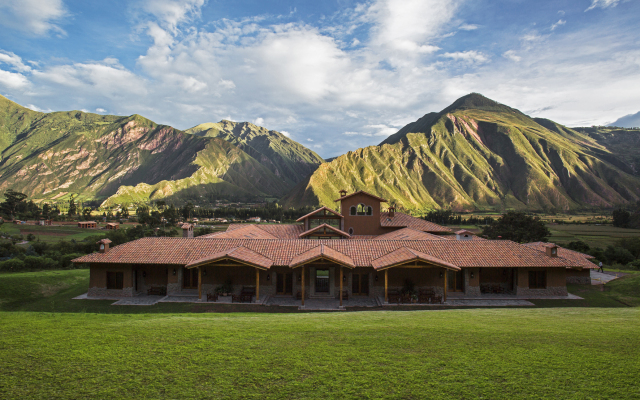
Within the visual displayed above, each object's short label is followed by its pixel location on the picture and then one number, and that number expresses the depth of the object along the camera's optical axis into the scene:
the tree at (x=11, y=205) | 99.44
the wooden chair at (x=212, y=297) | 21.66
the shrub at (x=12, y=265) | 34.13
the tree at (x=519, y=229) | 57.58
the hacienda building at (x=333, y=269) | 21.77
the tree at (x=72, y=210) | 120.60
